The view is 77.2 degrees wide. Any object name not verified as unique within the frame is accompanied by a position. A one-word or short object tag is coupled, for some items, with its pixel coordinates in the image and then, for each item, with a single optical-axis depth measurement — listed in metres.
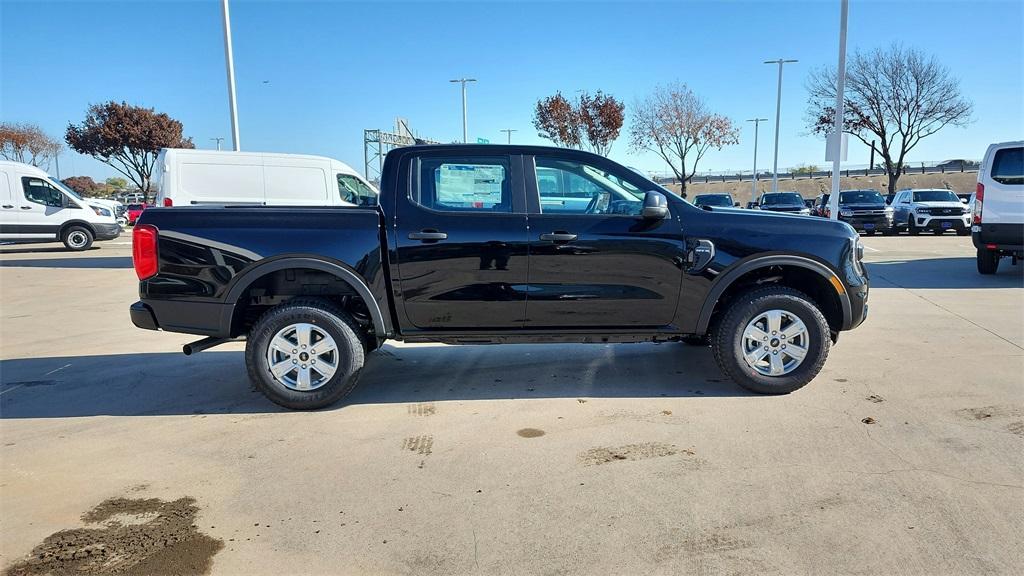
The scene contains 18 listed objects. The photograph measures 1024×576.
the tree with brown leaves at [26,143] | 44.69
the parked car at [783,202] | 22.88
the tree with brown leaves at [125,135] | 40.50
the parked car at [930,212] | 20.42
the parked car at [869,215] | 21.44
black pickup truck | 4.37
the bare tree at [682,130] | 39.09
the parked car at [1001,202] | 9.49
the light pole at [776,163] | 38.90
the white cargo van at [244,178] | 11.88
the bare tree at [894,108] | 34.31
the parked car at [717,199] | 21.88
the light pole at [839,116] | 16.30
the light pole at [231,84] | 15.47
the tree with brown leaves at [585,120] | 38.94
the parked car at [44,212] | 16.44
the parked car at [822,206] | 23.22
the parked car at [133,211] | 34.50
